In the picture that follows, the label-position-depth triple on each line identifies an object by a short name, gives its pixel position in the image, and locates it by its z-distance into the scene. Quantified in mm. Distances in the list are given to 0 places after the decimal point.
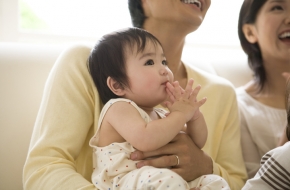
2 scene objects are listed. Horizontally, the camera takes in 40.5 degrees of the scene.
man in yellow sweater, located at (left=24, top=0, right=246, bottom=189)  1224
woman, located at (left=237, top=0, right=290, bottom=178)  1824
